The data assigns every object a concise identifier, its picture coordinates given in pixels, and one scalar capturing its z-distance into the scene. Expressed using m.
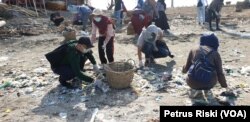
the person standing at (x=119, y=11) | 15.25
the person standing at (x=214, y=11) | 12.87
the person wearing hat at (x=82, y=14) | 13.95
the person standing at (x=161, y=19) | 12.80
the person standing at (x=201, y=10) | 14.19
